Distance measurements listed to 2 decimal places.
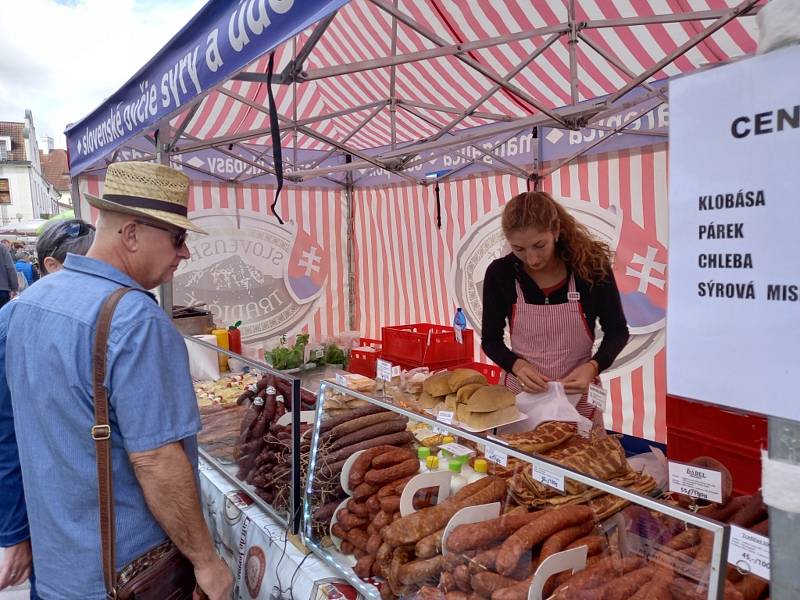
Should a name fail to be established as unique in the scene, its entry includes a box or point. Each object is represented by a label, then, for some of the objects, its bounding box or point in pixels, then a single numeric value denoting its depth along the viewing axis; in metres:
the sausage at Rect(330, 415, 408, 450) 2.22
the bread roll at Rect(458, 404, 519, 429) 2.86
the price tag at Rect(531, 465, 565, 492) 1.49
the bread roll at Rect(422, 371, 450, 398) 3.27
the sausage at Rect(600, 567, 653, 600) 1.28
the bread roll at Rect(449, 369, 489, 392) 3.22
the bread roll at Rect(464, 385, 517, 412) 2.88
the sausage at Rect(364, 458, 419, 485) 2.07
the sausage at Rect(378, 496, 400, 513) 1.94
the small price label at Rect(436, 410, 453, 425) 2.69
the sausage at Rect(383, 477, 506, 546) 1.76
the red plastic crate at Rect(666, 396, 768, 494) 2.10
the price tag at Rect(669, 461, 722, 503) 1.66
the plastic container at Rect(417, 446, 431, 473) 2.13
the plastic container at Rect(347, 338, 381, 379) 5.73
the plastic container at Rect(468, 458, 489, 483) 1.92
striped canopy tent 3.03
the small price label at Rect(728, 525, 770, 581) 1.27
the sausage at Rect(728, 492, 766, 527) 1.63
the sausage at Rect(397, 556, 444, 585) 1.66
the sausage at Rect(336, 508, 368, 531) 2.07
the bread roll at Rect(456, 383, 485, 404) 3.04
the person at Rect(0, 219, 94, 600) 2.00
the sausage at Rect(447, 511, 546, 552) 1.59
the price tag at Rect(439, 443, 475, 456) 1.96
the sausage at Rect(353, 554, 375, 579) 1.90
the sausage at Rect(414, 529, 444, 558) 1.69
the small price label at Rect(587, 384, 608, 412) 2.97
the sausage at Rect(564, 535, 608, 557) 1.50
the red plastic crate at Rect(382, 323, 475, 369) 4.93
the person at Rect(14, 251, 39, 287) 18.08
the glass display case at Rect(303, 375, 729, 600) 1.31
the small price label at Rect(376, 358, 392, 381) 3.17
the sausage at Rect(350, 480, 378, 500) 2.08
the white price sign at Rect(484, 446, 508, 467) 1.68
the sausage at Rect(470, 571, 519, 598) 1.45
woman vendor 3.25
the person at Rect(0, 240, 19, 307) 9.57
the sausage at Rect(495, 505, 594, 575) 1.47
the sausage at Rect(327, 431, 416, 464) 2.23
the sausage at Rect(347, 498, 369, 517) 2.07
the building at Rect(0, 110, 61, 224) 46.34
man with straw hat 1.62
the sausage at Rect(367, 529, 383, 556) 1.90
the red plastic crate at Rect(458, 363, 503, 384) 4.81
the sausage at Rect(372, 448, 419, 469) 2.13
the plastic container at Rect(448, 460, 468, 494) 1.96
